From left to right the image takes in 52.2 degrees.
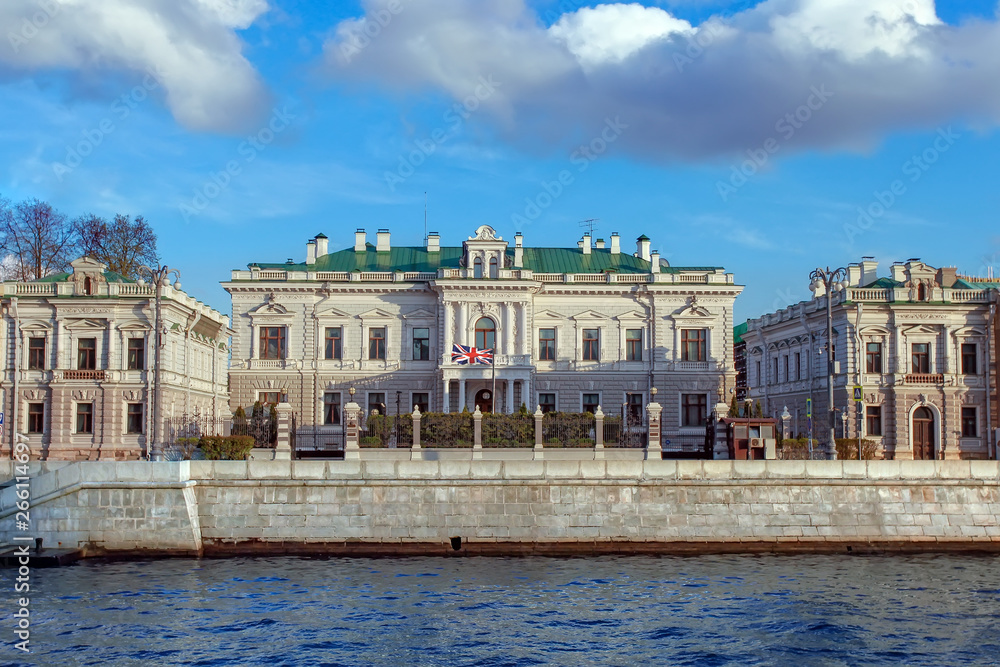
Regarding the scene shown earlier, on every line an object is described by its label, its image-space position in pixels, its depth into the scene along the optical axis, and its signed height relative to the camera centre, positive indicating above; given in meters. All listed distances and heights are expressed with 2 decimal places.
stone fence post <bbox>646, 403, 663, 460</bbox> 34.53 -0.77
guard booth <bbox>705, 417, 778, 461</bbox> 36.09 -0.97
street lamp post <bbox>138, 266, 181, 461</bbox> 31.20 +1.19
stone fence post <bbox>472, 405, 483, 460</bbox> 37.22 -0.92
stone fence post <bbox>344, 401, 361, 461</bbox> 35.79 -0.74
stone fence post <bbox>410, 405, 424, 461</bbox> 36.84 -1.14
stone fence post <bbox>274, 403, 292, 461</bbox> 34.72 -0.89
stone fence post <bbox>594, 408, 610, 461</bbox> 37.34 -0.75
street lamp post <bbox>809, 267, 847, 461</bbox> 33.56 +2.13
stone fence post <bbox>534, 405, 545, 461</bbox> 37.53 -0.67
